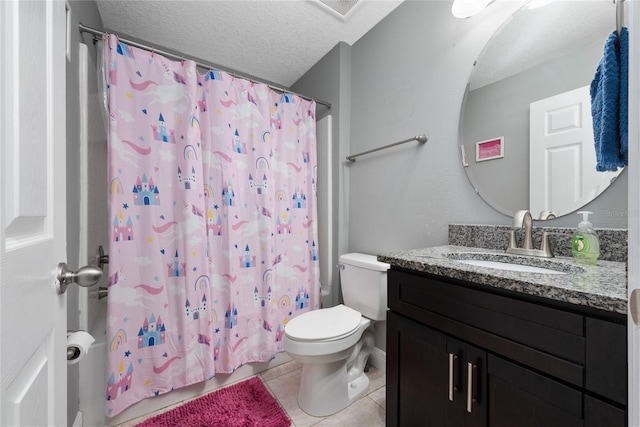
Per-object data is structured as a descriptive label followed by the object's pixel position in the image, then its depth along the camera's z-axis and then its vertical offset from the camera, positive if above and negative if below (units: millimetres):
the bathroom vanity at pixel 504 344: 559 -361
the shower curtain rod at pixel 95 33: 1235 +892
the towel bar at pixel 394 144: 1462 +417
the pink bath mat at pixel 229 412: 1271 -1040
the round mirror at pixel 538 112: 962 +428
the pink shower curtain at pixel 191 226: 1312 -77
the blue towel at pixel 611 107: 699 +284
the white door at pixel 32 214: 330 +0
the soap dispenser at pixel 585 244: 853 -111
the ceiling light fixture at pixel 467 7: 1146 +925
